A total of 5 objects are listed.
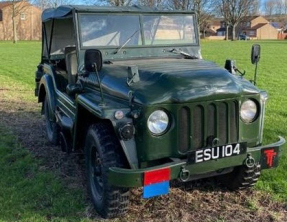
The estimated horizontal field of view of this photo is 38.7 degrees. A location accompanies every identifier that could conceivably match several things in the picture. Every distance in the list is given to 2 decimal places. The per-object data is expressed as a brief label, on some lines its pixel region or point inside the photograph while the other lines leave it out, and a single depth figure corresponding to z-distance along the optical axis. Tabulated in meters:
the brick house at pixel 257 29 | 96.00
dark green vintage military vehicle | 3.53
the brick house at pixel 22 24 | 62.81
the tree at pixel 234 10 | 69.91
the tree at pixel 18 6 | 54.82
